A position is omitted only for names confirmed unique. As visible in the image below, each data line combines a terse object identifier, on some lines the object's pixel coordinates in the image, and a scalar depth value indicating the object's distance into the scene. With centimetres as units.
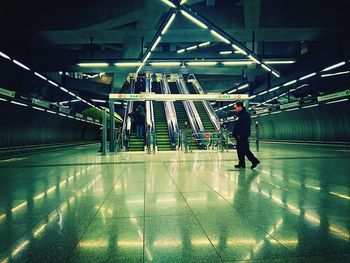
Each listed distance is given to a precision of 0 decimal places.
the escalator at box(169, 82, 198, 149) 1712
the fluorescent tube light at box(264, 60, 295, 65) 1024
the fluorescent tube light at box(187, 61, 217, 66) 986
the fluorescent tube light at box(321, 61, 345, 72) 964
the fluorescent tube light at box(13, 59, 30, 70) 907
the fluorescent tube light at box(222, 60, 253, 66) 953
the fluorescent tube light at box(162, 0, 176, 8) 571
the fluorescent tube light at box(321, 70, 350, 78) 1184
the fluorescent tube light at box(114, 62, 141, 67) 985
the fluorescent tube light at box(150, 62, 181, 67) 991
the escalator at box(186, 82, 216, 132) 1712
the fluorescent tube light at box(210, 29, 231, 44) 736
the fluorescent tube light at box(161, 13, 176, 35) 649
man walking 645
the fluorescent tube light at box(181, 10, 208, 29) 639
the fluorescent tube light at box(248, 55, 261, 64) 906
